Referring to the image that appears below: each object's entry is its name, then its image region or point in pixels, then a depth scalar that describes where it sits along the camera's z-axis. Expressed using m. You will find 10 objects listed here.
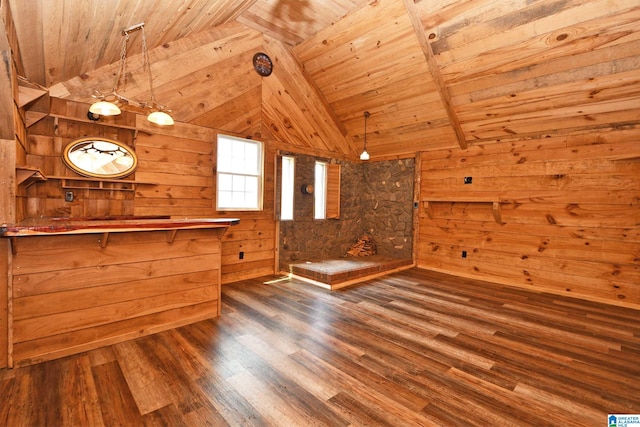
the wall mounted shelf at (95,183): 3.16
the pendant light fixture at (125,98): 2.67
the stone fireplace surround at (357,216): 5.34
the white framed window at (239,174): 4.46
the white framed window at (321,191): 5.88
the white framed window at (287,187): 5.26
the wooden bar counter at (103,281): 2.17
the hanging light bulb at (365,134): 5.07
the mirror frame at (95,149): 3.15
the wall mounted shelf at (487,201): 4.62
